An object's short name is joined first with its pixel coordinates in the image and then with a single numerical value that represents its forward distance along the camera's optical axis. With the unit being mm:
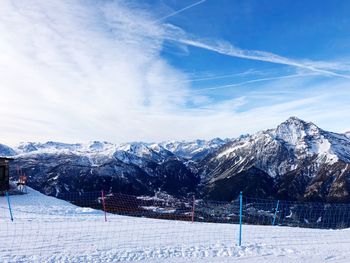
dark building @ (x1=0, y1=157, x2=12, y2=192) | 45478
